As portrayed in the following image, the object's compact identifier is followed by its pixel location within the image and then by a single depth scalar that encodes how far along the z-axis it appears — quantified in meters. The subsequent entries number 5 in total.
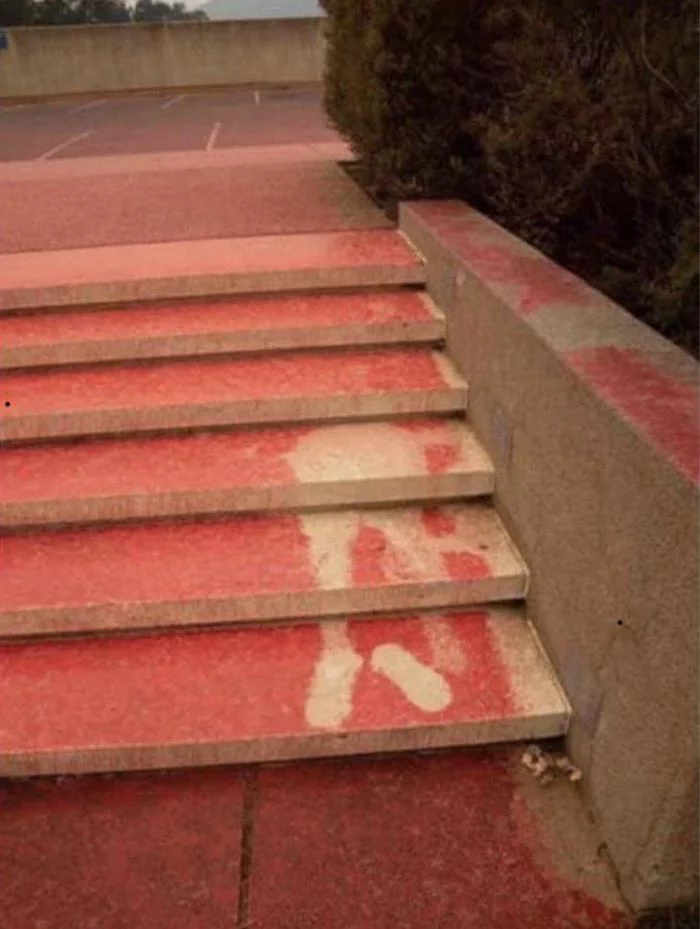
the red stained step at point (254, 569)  2.26
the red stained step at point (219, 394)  2.74
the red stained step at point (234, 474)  2.51
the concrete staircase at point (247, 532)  2.04
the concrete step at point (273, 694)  1.99
